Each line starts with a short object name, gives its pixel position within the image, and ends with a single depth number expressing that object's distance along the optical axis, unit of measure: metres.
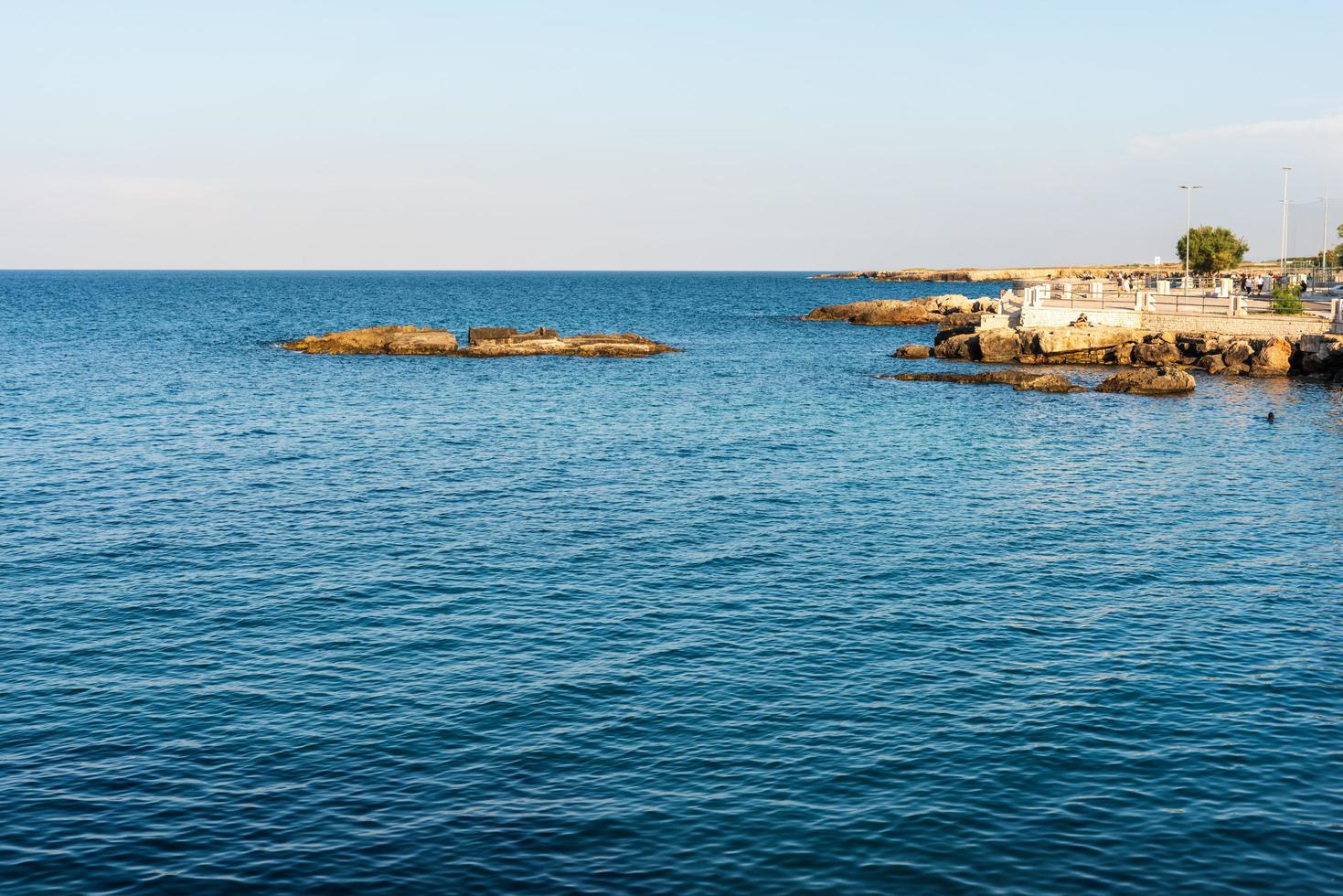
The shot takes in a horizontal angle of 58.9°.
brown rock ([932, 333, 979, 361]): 82.25
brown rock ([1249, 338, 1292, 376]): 70.69
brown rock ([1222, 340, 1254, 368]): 71.94
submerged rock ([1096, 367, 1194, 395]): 64.94
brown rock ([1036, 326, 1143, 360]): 78.62
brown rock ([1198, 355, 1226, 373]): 72.69
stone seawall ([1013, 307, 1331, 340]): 74.31
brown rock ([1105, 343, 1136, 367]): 77.19
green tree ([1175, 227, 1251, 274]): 133.25
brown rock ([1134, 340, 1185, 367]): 75.12
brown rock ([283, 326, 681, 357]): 92.06
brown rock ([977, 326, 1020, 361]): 81.19
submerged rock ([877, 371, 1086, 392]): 67.75
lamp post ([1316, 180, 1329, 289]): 108.86
